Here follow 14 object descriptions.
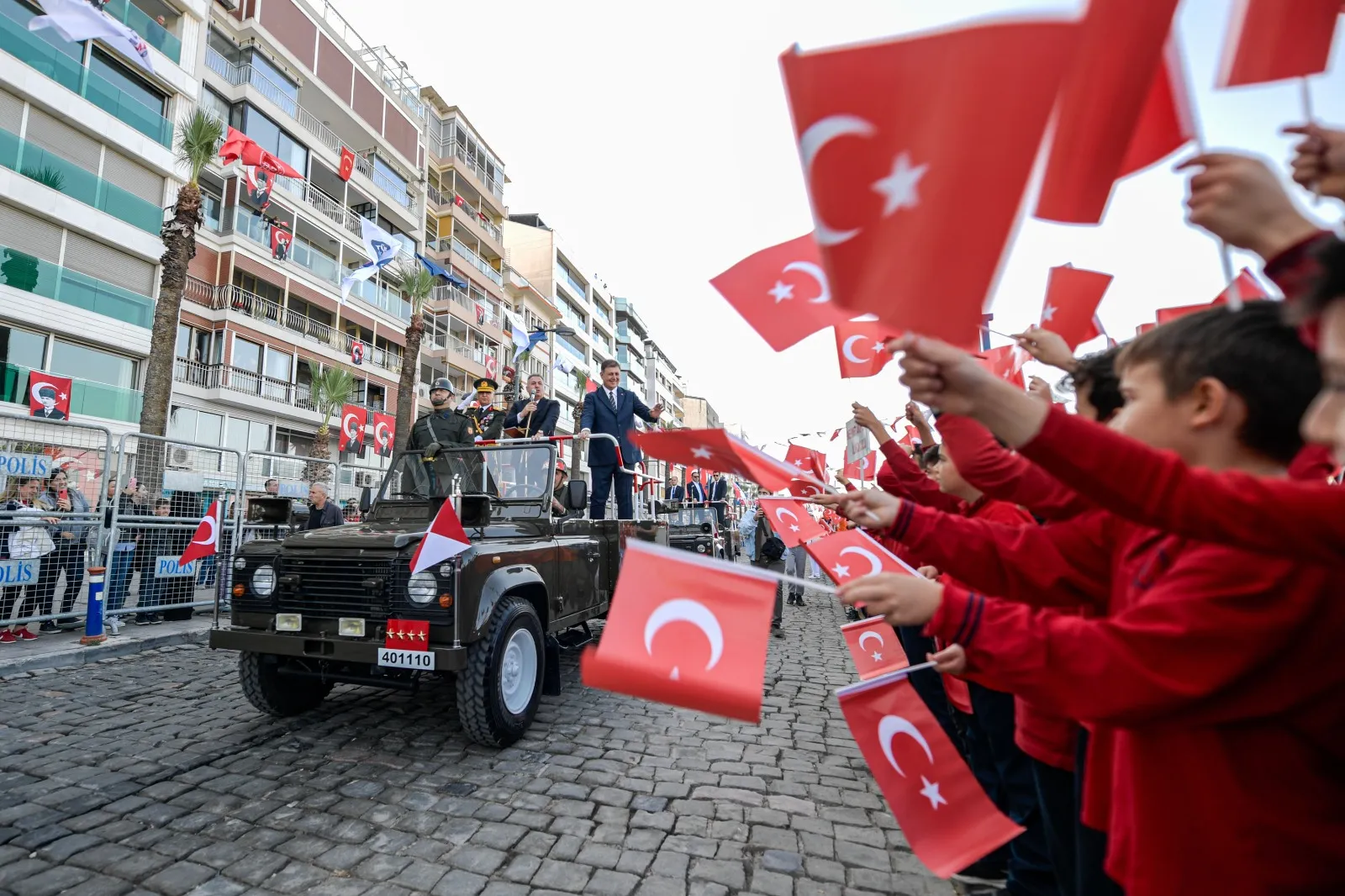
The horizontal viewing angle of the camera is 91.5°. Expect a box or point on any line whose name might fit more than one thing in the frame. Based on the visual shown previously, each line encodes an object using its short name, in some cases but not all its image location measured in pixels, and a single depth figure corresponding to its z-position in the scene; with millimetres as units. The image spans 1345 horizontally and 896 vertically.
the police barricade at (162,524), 7551
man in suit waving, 7203
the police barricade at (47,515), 6644
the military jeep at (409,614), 3977
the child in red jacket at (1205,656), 1064
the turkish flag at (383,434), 14870
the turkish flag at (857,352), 2785
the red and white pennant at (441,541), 3834
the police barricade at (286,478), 9445
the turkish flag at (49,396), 15914
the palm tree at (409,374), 19656
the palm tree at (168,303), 12516
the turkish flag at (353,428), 13641
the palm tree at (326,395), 26938
